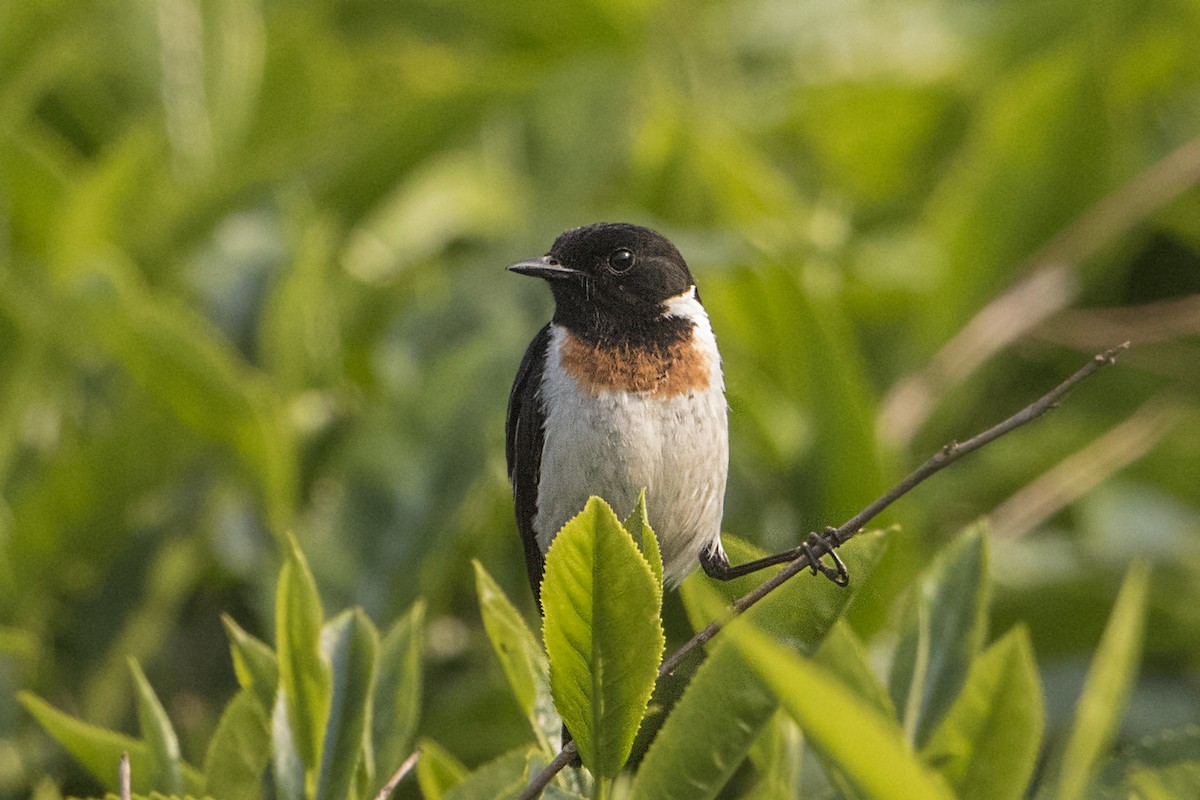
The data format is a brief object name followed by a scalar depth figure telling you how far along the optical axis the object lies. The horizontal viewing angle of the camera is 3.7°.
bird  2.91
